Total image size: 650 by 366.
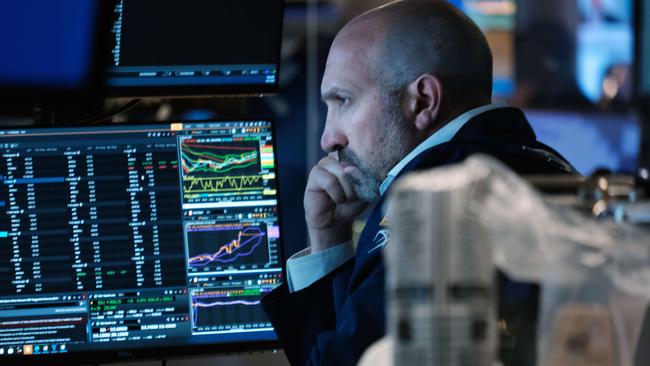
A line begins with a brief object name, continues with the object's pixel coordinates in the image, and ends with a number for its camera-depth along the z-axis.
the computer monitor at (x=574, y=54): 3.88
